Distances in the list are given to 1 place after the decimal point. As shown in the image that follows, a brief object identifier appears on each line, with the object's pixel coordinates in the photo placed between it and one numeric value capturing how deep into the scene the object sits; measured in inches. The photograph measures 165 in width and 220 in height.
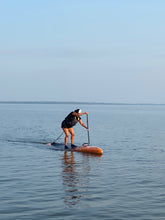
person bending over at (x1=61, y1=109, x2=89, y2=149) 835.6
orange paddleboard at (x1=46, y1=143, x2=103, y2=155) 796.1
